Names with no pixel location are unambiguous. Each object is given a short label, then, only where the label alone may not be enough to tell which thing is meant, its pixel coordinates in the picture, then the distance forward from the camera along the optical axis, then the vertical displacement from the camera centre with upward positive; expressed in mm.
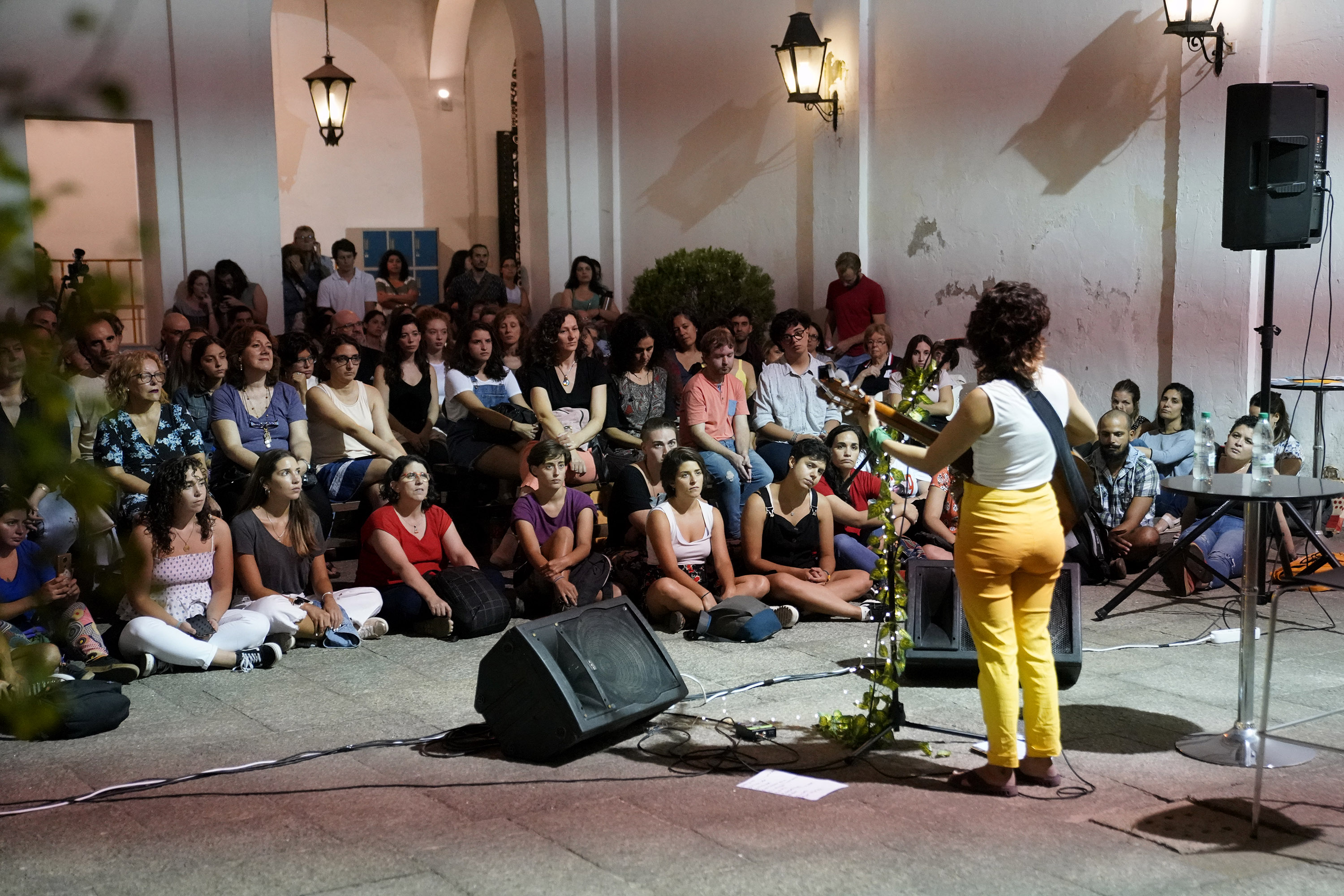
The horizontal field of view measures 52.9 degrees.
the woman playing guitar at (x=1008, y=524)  3902 -665
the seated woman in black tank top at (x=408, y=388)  7938 -522
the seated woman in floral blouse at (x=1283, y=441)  7699 -864
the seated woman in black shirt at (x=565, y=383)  7723 -488
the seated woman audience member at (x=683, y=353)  8586 -362
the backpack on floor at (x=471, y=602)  6152 -1382
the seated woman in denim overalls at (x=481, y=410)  7664 -634
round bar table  4332 -1111
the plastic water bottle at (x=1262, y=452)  5012 -615
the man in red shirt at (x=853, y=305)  10453 -74
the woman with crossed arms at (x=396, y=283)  12586 +164
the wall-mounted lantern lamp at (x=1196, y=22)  8211 +1641
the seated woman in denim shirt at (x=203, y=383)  7082 -428
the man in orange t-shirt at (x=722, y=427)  7430 -746
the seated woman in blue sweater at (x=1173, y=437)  8086 -876
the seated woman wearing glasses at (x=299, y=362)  7828 -358
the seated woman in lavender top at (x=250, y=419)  6887 -611
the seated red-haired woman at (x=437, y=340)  8289 -246
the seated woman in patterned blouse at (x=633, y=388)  7945 -535
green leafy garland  4434 -1161
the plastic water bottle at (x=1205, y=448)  5527 -638
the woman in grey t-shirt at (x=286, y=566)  5941 -1197
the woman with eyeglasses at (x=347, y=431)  7336 -722
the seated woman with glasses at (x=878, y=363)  9352 -474
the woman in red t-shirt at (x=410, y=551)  6188 -1191
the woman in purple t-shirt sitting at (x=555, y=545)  6461 -1192
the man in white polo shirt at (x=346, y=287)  11469 +116
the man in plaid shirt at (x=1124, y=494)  7305 -1108
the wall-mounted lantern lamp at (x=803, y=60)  10422 +1816
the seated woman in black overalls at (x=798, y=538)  6508 -1174
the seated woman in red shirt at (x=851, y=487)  6895 -1008
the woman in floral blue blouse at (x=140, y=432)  6320 -619
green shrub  11008 +90
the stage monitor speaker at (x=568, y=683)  4434 -1297
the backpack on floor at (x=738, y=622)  6059 -1462
